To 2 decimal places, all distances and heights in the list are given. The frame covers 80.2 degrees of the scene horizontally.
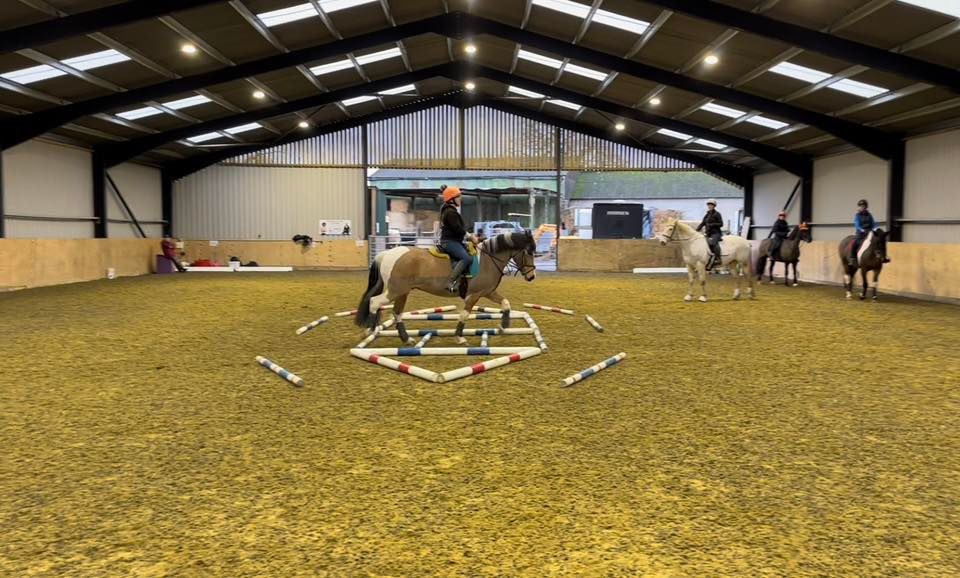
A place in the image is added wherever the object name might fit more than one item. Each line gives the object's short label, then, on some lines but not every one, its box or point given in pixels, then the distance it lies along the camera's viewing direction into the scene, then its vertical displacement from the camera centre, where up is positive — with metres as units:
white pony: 11.27 +0.15
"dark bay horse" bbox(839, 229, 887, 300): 11.16 +0.06
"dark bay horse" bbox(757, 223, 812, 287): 15.20 +0.27
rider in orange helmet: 6.27 +0.25
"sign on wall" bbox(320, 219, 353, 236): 22.73 +1.21
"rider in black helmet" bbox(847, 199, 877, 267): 11.65 +0.66
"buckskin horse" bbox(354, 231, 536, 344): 6.29 -0.21
